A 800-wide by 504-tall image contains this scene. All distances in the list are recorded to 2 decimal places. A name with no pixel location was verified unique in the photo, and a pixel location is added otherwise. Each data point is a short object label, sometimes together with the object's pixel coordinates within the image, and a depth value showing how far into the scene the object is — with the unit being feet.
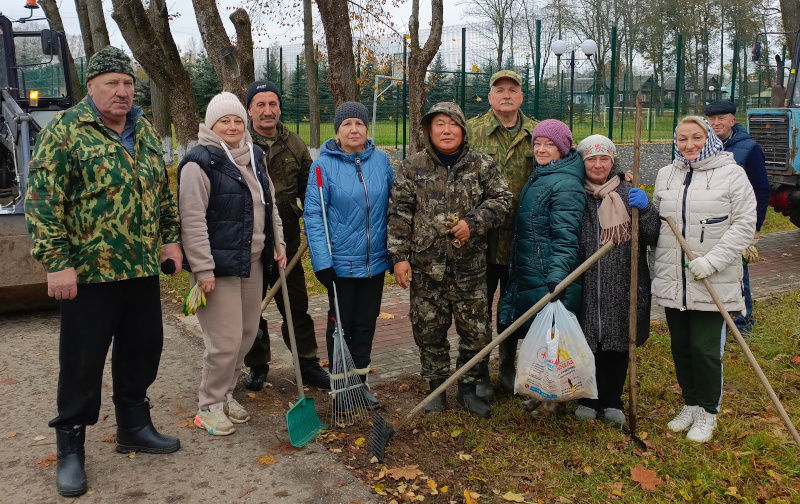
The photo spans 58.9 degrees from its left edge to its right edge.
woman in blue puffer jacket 13.55
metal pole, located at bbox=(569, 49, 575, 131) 49.88
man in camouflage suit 13.19
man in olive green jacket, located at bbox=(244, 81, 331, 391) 14.99
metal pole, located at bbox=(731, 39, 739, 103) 57.67
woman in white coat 12.10
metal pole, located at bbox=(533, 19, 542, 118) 41.96
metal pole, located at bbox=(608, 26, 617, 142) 43.19
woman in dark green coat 12.64
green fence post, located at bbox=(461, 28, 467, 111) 44.72
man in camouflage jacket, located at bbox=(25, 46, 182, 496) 10.61
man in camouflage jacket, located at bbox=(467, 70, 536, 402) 14.29
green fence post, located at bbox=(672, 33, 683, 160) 47.32
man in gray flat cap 18.80
